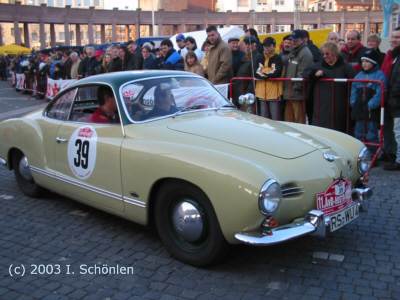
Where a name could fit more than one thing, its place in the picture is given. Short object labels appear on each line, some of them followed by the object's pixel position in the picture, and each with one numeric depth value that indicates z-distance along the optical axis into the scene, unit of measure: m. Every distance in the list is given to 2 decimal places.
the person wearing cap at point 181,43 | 11.14
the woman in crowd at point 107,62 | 10.58
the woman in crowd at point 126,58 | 10.02
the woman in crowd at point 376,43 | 7.27
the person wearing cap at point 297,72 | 7.21
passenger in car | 4.20
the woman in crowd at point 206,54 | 9.46
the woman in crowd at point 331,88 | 6.75
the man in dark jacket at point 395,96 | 6.10
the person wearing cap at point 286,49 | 7.87
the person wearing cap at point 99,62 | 11.13
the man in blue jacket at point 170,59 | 9.14
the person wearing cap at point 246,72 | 8.02
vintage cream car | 3.07
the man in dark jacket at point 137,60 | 9.98
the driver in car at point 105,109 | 4.23
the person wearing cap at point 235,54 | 8.90
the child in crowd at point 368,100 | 6.33
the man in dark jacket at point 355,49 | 7.46
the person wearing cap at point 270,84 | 7.46
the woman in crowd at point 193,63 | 8.19
